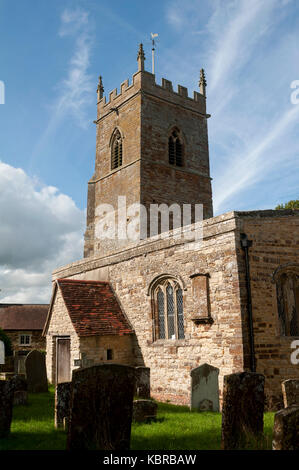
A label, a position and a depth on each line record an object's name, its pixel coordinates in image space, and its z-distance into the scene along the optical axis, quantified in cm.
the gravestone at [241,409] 622
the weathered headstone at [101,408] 600
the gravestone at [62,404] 817
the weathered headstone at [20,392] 1097
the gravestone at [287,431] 498
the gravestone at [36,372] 1330
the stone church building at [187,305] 1079
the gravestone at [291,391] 855
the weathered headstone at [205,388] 980
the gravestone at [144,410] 869
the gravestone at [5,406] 743
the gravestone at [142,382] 1134
